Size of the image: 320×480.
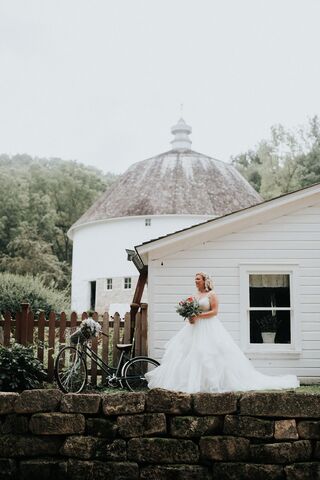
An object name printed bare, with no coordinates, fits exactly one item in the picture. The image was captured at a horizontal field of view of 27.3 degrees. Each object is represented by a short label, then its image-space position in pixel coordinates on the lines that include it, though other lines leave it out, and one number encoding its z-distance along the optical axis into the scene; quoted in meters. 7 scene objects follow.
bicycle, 11.20
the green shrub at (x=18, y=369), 9.98
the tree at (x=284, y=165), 51.44
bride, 9.74
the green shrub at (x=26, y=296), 20.61
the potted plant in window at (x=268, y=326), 12.82
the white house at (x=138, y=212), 35.81
